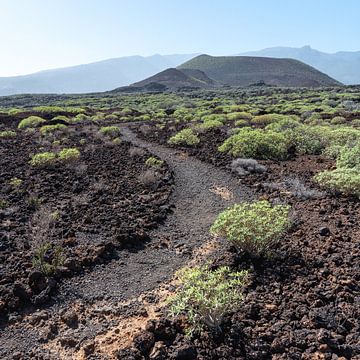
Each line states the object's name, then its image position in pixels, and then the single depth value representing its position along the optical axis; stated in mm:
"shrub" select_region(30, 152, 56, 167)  12266
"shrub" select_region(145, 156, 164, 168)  12155
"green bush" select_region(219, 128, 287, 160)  12923
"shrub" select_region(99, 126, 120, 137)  19988
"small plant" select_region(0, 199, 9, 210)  8683
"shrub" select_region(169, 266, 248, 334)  4227
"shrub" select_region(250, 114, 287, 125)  21031
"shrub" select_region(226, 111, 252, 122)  23688
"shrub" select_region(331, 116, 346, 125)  20016
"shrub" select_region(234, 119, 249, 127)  20250
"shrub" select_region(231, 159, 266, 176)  11008
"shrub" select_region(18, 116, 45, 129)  24605
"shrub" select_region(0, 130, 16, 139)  19656
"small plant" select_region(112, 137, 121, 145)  16531
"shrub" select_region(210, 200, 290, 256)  5711
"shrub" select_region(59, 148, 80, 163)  12906
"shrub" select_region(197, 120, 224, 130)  19109
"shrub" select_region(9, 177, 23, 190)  10152
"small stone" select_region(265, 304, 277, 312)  4531
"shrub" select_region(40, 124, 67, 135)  20483
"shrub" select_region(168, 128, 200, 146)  15672
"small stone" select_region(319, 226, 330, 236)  6491
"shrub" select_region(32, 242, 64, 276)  5824
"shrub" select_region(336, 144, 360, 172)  10094
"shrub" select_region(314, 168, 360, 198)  8242
